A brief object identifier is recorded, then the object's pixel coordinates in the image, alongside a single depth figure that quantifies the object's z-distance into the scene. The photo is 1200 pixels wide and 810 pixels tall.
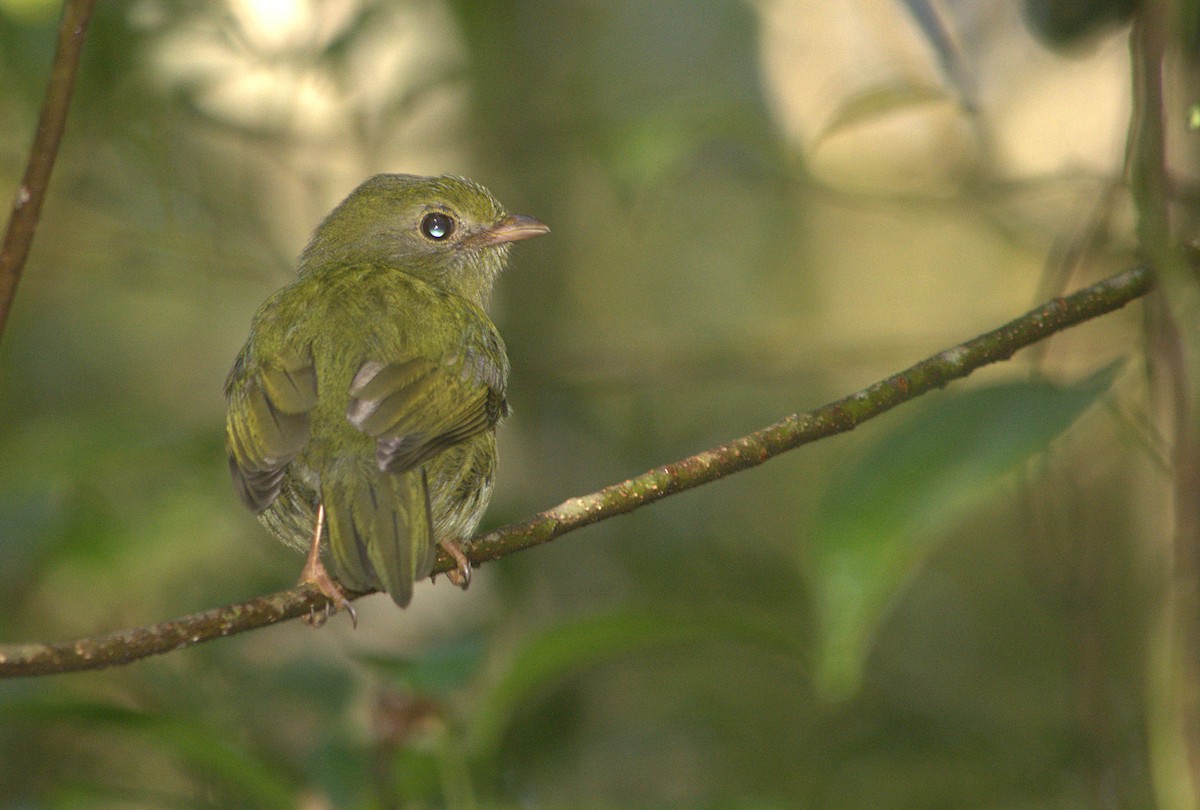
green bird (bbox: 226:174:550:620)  5.53
